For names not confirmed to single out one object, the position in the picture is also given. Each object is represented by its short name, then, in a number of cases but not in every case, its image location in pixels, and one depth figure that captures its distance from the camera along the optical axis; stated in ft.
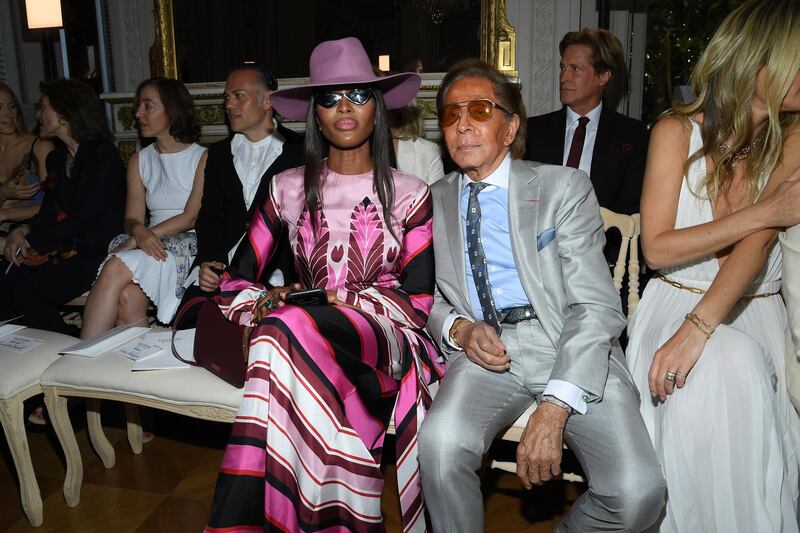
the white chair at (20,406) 8.20
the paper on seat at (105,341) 8.64
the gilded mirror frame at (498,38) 15.33
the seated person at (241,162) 11.54
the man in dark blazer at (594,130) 11.57
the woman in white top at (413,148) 11.88
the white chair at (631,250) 8.38
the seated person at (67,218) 11.89
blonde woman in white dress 6.11
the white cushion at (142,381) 7.63
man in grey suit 6.11
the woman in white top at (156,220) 11.07
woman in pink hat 6.54
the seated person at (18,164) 13.94
